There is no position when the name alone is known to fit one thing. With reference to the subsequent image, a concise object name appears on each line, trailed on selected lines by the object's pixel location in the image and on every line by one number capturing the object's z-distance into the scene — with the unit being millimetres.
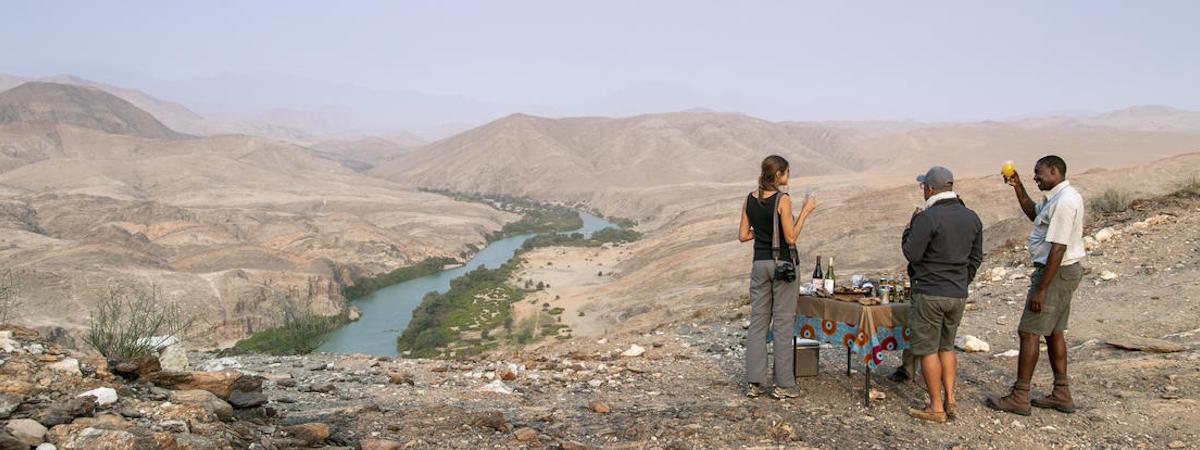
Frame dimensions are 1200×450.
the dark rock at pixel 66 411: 3465
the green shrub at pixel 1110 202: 15639
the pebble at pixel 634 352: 8633
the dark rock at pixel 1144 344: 6500
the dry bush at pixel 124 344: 6727
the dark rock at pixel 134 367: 4461
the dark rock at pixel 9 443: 3072
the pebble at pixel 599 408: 5570
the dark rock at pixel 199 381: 4598
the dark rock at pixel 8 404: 3466
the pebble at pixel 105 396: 3873
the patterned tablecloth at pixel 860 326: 5426
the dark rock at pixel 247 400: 4602
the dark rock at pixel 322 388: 6584
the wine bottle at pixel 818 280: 5965
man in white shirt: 4906
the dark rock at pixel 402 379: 6939
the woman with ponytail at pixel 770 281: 5234
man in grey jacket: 4922
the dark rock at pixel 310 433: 4215
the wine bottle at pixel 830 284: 5793
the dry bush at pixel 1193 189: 13606
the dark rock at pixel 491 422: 4852
